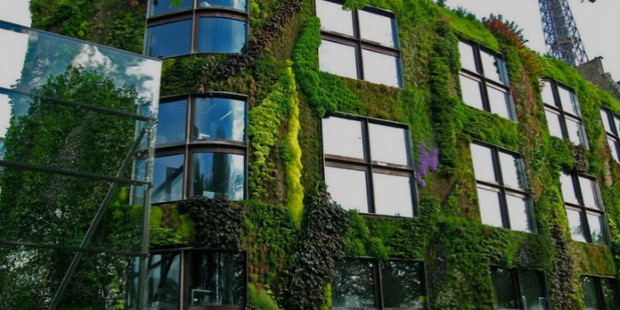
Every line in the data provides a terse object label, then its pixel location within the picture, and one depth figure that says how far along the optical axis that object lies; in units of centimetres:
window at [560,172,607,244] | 2055
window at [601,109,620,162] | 2438
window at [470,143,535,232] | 1762
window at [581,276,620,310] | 1944
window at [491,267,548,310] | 1662
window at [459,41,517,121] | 1919
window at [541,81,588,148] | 2199
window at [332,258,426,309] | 1413
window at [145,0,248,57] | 1502
